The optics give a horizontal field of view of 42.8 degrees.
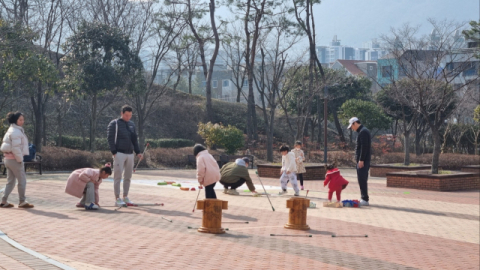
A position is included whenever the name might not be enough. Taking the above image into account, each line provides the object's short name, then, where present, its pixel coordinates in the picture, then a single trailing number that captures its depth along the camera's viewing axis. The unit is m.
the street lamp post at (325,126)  29.20
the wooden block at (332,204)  12.91
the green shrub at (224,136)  31.11
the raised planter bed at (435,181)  18.56
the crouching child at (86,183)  10.47
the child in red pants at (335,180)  13.16
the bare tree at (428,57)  20.62
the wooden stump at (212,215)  8.66
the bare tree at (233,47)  39.22
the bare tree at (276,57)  33.47
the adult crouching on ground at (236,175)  14.05
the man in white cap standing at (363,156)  13.37
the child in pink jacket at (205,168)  10.29
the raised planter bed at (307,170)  22.28
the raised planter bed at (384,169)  24.33
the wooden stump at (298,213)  9.55
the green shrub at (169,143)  37.72
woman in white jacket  10.30
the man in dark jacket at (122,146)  11.01
